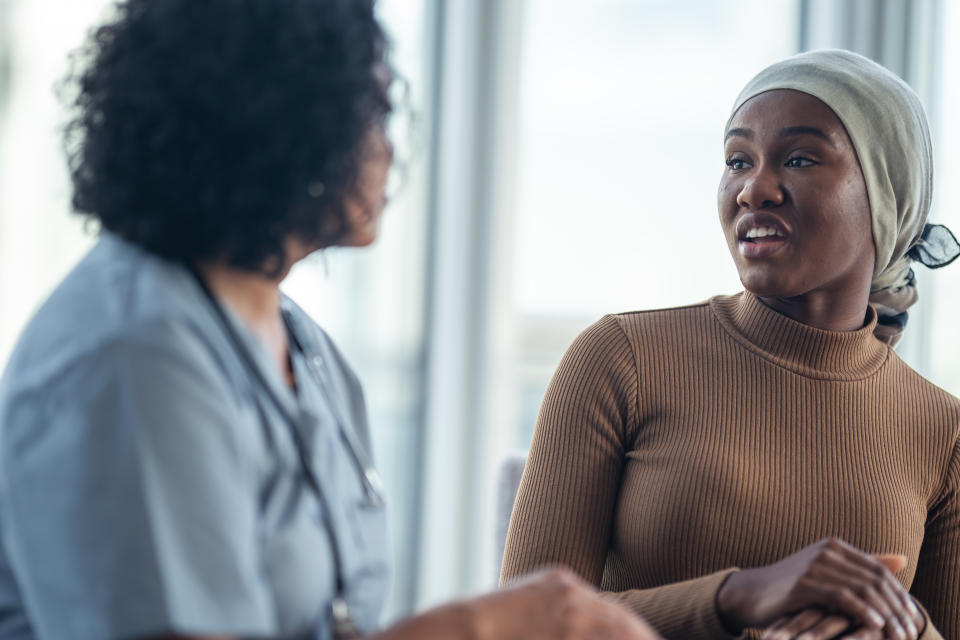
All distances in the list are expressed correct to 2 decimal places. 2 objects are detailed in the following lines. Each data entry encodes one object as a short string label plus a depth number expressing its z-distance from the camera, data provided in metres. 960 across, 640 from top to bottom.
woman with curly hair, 1.87
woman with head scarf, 2.24
